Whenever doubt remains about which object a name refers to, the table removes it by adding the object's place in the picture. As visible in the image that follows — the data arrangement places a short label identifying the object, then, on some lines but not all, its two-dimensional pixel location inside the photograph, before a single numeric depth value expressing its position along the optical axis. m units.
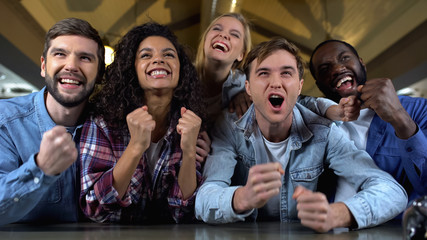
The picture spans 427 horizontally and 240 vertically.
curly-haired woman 1.41
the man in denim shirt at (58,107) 1.50
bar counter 1.13
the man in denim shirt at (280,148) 1.33
